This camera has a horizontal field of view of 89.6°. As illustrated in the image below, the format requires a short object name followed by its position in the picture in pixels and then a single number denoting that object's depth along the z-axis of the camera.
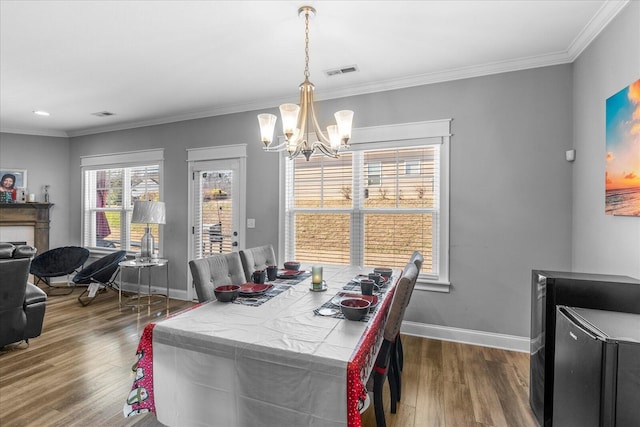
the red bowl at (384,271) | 2.65
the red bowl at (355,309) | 1.65
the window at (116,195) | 5.08
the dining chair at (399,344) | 2.42
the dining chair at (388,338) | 1.71
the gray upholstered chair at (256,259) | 2.84
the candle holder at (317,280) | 2.29
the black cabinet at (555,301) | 1.83
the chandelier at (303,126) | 2.20
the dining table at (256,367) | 1.27
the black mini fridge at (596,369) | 1.20
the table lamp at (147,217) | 4.29
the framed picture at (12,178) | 5.46
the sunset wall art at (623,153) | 1.98
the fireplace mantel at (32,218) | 5.39
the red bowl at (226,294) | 1.96
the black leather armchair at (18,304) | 2.83
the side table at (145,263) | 4.11
